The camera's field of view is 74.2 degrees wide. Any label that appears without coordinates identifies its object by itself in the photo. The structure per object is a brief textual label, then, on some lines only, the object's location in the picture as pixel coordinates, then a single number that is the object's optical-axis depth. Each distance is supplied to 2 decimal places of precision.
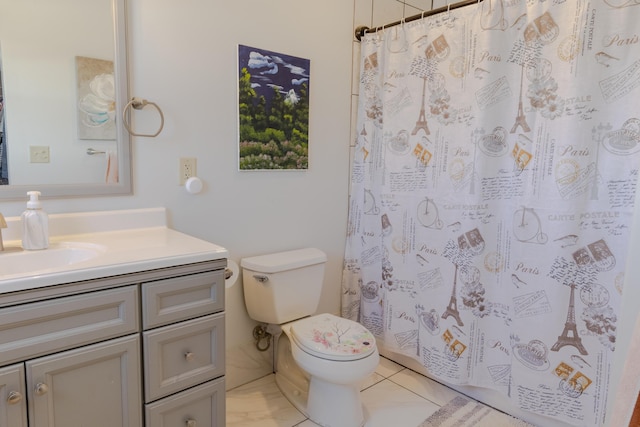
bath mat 1.90
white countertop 1.06
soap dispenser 1.33
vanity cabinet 1.04
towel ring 1.59
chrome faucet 1.32
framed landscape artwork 1.95
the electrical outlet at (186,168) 1.79
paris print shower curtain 1.58
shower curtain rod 1.93
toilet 1.75
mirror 1.40
